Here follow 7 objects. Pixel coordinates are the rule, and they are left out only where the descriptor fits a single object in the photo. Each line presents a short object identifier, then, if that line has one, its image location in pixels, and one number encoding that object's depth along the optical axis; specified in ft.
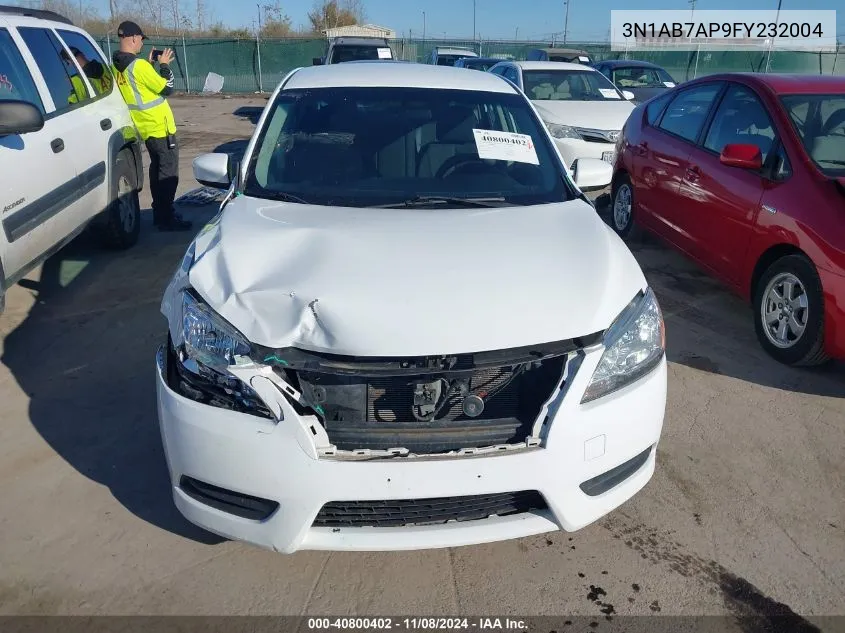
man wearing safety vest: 20.67
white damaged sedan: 6.82
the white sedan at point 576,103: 27.76
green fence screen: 83.35
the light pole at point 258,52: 87.45
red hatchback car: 12.31
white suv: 13.15
